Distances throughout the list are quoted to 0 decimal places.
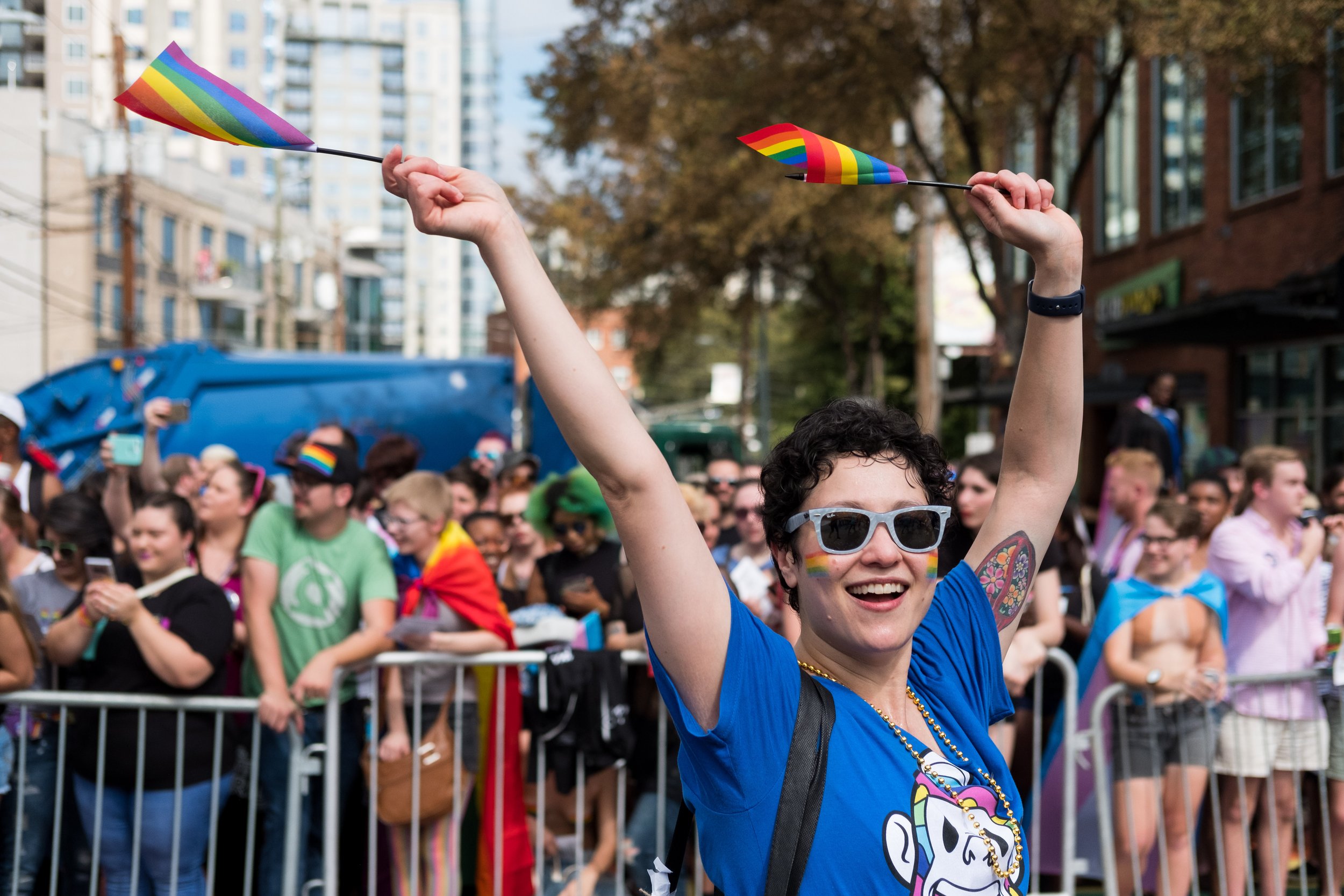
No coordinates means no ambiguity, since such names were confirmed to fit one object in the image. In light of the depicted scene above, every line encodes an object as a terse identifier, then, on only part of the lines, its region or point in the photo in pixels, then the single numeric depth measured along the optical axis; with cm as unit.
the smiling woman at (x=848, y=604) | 168
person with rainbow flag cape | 467
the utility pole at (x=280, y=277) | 4093
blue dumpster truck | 1152
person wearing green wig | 529
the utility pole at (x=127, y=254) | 2339
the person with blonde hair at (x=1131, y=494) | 629
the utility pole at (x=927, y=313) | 1744
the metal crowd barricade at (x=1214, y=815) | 459
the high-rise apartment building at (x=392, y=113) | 13212
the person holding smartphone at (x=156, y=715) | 429
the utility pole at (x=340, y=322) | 5416
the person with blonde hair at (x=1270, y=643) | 487
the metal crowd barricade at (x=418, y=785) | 438
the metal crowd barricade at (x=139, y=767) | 427
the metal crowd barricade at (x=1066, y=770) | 455
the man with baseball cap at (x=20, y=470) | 664
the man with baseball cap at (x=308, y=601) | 465
